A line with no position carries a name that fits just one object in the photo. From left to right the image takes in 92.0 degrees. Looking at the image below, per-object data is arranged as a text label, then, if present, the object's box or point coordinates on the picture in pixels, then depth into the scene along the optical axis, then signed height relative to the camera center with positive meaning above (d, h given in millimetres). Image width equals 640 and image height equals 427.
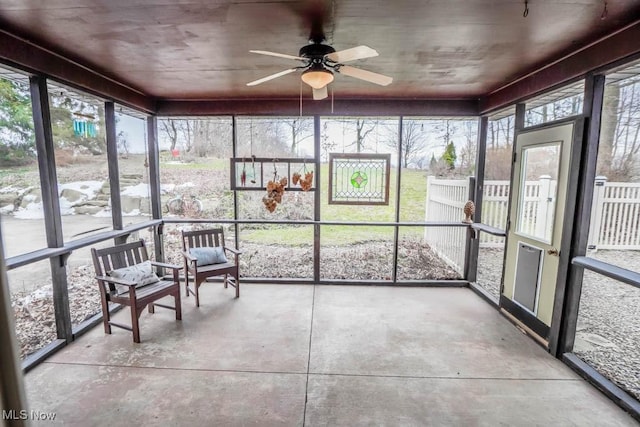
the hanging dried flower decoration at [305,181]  3739 -75
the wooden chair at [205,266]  3686 -1103
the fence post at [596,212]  2596 -286
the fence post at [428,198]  4570 -319
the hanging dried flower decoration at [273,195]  3387 -226
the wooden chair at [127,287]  2922 -1163
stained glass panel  4258 -24
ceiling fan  2227 +809
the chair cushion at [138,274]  3049 -1018
